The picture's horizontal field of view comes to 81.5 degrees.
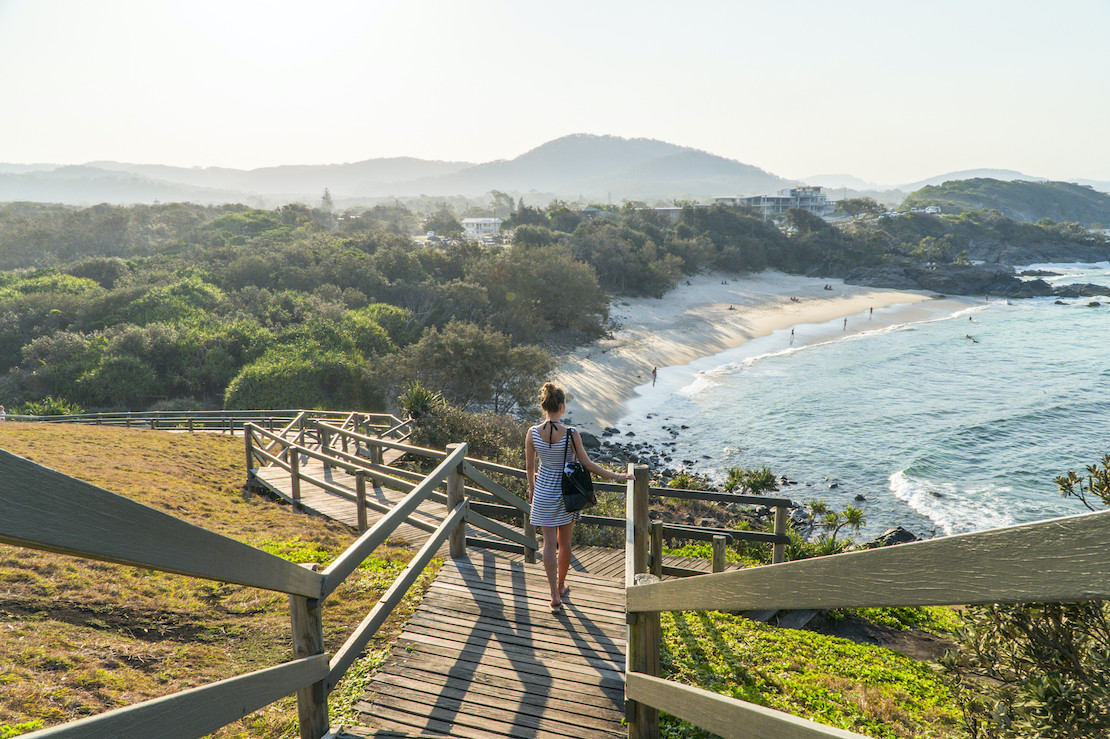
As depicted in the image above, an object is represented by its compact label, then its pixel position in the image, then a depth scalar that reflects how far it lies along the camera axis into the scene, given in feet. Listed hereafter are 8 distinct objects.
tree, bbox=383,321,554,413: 77.56
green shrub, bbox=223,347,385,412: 78.89
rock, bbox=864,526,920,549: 45.85
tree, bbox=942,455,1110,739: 7.96
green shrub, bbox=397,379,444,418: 52.90
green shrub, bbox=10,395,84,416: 71.61
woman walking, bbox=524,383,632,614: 16.34
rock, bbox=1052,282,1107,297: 180.96
